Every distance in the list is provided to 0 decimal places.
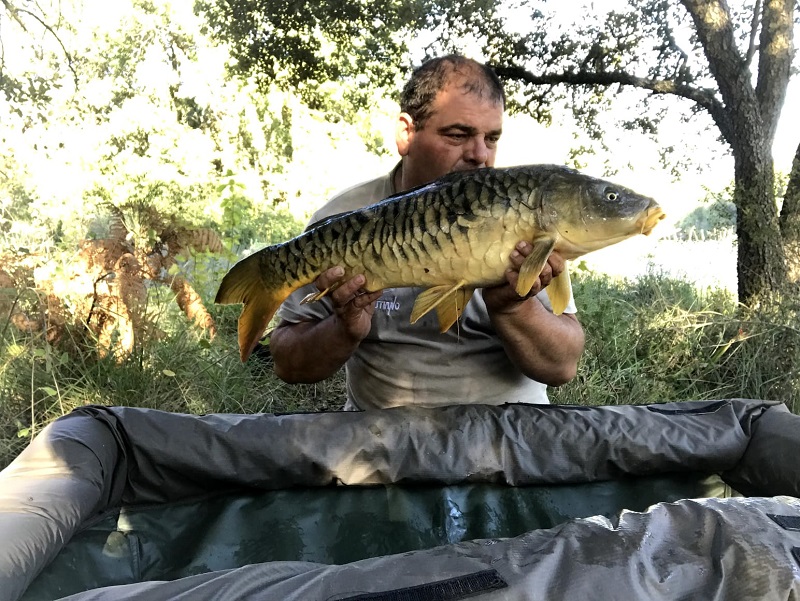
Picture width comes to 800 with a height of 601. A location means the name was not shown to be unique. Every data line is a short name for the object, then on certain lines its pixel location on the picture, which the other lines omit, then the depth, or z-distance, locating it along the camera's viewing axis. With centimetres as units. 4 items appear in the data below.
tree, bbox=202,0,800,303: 284
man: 129
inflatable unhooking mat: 104
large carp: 96
